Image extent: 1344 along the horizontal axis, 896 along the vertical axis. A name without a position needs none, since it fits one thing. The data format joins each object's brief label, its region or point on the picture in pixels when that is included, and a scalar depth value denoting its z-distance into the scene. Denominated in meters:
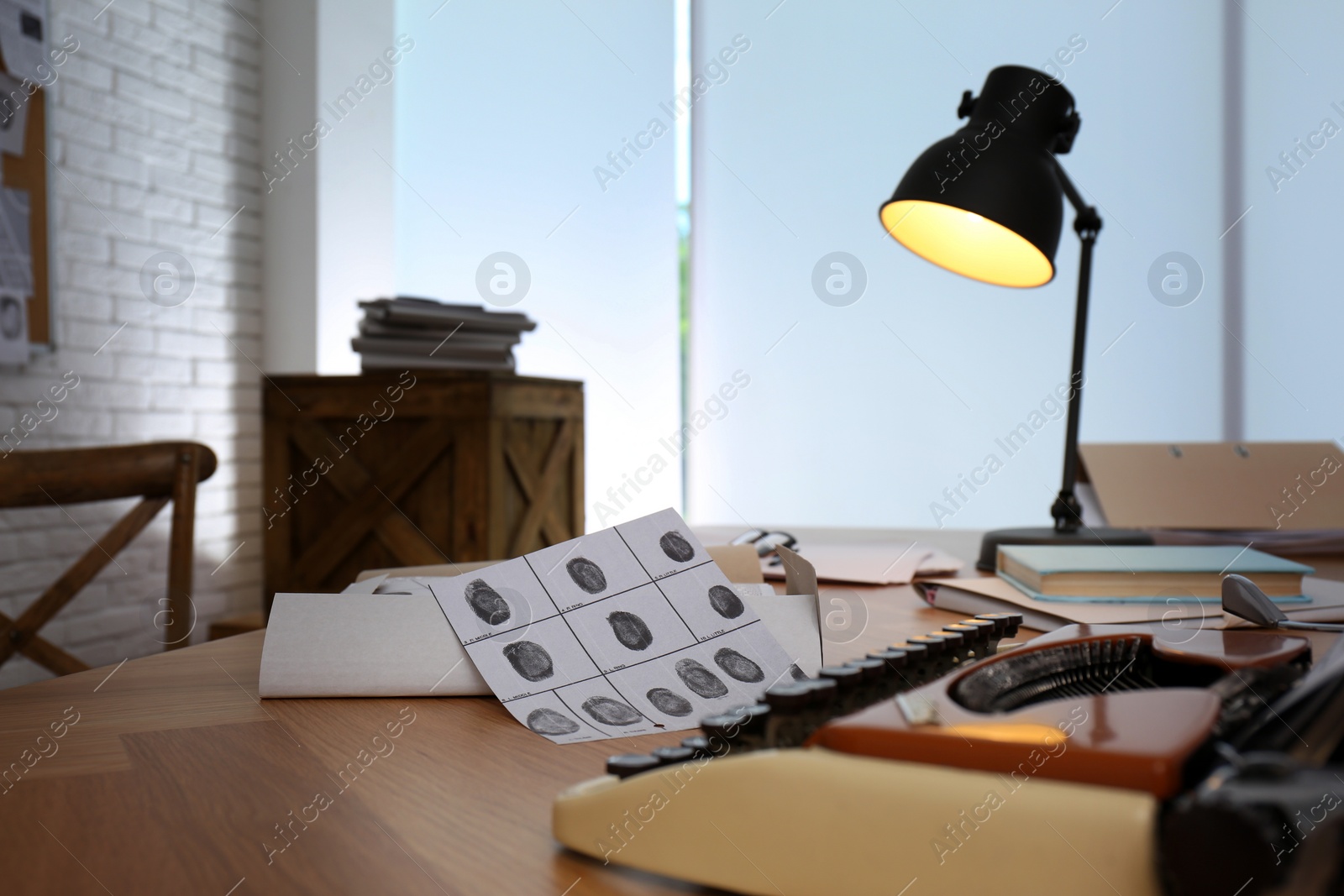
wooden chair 1.19
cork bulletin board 2.12
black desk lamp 1.03
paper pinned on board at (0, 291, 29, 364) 2.11
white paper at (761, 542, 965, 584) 1.05
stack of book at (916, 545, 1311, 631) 0.77
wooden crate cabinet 2.06
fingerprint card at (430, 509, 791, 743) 0.50
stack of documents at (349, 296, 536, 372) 2.11
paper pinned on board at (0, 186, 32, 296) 2.12
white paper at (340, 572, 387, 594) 0.66
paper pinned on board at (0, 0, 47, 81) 2.10
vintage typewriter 0.22
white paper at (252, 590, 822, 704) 0.55
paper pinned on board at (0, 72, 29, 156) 2.10
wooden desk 0.33
